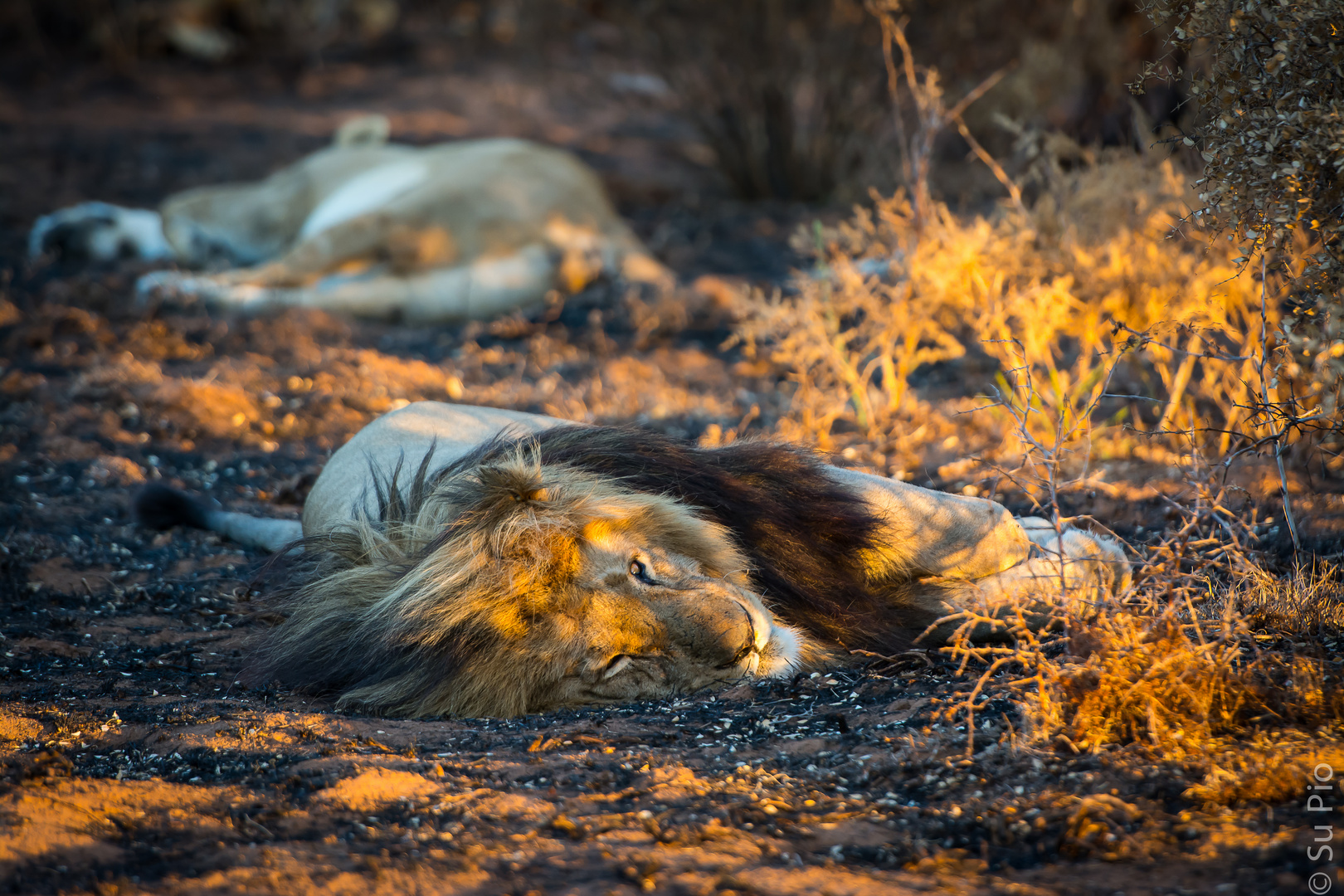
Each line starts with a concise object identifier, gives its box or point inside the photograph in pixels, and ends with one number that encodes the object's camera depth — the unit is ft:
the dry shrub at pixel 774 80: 56.54
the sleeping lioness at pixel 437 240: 48.57
